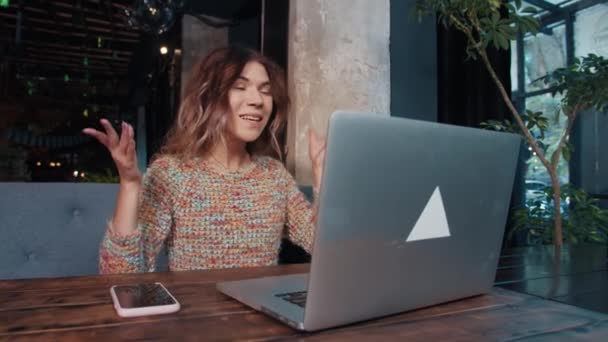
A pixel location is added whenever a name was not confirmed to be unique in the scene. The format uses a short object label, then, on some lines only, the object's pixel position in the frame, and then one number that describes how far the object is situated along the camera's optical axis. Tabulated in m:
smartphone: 0.60
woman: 1.24
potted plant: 2.12
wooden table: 0.53
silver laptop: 0.49
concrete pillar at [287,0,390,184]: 1.85
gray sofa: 1.39
